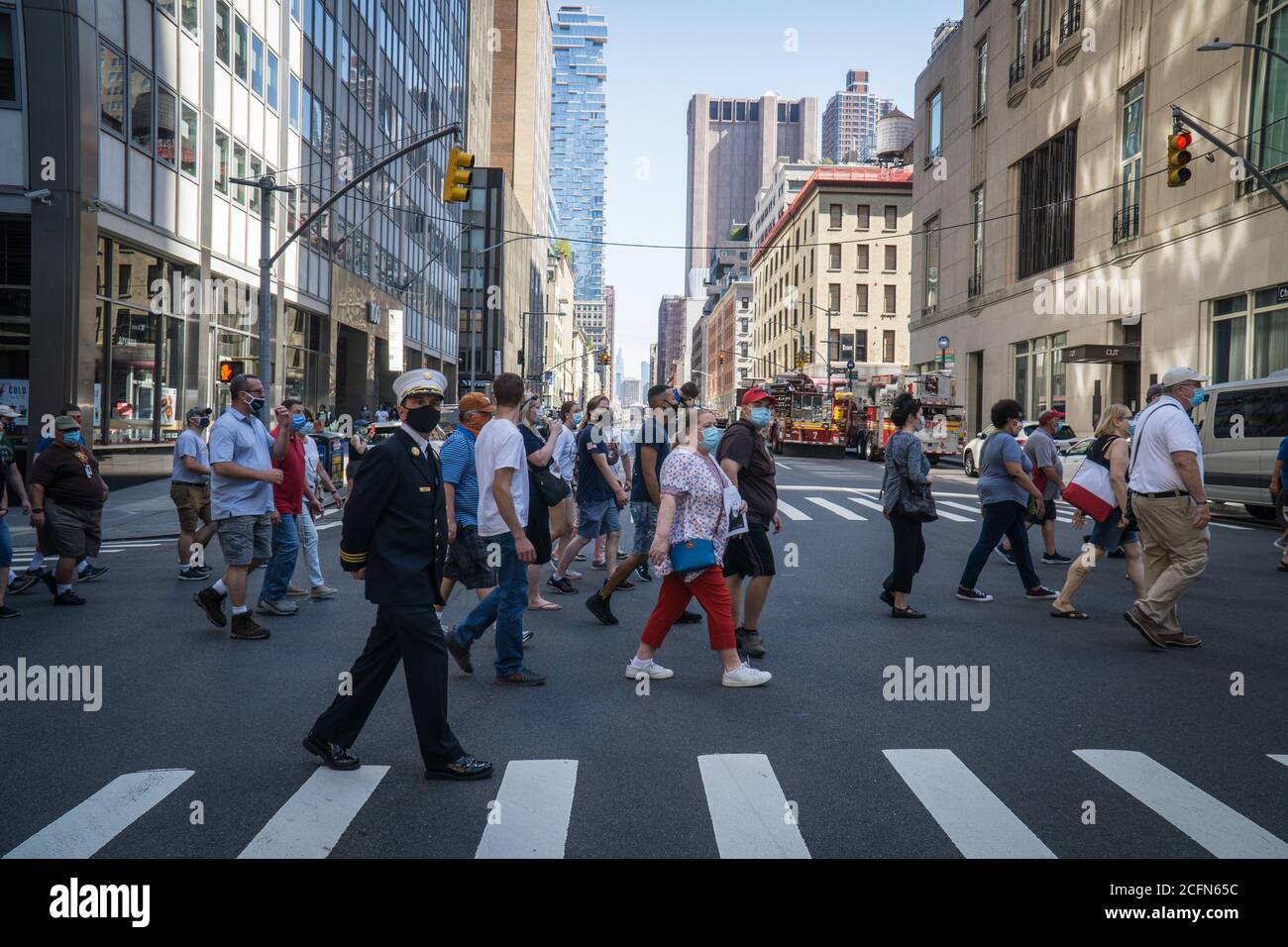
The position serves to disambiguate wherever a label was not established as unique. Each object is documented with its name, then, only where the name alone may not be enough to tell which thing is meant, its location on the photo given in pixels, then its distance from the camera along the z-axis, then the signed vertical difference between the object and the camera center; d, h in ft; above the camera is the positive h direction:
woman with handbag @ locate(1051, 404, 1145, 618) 29.88 -2.70
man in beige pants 25.00 -1.58
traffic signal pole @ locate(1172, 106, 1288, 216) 56.85 +17.10
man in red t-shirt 29.89 -3.31
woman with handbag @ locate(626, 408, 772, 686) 21.62 -2.60
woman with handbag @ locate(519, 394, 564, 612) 23.62 -1.57
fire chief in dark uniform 16.03 -2.79
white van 57.11 +0.32
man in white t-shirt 21.06 -2.32
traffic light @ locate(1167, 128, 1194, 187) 54.75 +15.63
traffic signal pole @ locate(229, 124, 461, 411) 64.44 +9.75
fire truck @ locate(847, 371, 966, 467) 125.90 +3.13
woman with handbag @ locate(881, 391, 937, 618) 29.53 -1.91
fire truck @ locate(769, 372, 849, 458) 147.13 +2.73
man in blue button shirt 26.35 -1.78
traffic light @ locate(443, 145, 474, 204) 57.00 +14.48
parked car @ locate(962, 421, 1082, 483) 104.13 -1.62
